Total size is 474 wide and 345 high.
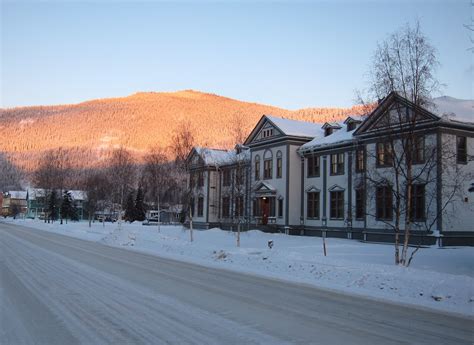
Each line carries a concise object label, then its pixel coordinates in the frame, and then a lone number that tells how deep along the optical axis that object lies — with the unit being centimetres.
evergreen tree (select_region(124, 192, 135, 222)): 9438
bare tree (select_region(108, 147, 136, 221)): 7019
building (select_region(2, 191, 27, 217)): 16605
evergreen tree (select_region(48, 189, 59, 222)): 9080
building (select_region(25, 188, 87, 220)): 10426
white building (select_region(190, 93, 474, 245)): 2490
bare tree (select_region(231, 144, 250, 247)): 3750
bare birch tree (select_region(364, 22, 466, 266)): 2002
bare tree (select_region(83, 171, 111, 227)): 8225
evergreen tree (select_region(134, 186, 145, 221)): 9531
